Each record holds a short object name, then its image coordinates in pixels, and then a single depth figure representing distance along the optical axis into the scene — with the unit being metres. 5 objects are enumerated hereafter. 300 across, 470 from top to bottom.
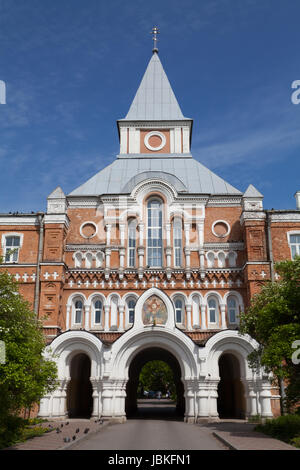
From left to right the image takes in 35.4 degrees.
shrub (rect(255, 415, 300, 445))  17.42
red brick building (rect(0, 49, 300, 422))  26.88
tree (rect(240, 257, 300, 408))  18.11
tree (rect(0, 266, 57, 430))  16.14
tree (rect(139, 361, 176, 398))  65.19
